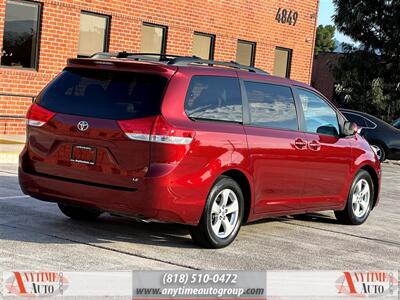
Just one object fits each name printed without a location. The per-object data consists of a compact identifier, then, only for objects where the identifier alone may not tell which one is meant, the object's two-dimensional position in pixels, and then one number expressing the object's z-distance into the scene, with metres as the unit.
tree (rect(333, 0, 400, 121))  28.86
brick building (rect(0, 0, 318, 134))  15.80
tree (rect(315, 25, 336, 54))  69.00
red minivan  6.49
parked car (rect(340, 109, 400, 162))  19.25
